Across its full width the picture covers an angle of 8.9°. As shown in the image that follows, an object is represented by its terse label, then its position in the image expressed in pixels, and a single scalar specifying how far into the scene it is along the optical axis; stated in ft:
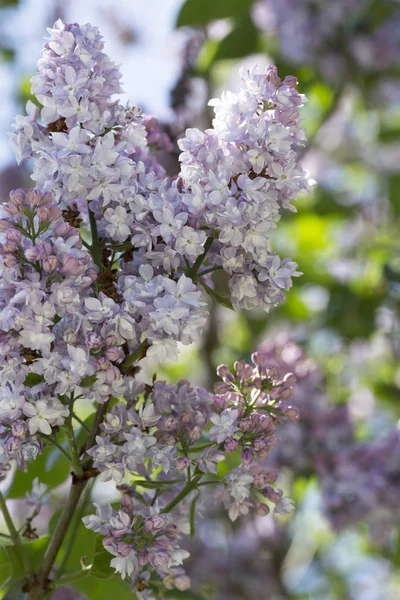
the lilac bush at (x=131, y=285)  4.23
